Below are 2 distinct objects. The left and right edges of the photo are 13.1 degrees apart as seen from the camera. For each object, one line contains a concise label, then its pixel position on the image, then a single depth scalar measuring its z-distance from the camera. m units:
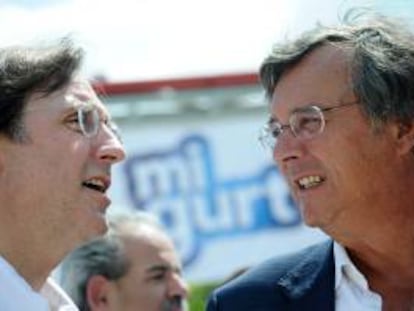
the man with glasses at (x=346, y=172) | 5.38
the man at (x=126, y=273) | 7.72
